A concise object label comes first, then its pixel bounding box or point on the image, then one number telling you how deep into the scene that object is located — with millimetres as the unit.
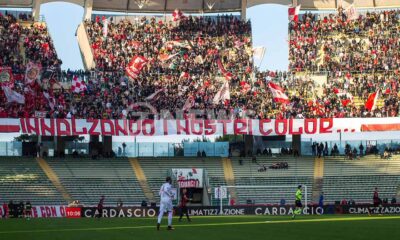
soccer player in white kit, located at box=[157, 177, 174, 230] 35438
